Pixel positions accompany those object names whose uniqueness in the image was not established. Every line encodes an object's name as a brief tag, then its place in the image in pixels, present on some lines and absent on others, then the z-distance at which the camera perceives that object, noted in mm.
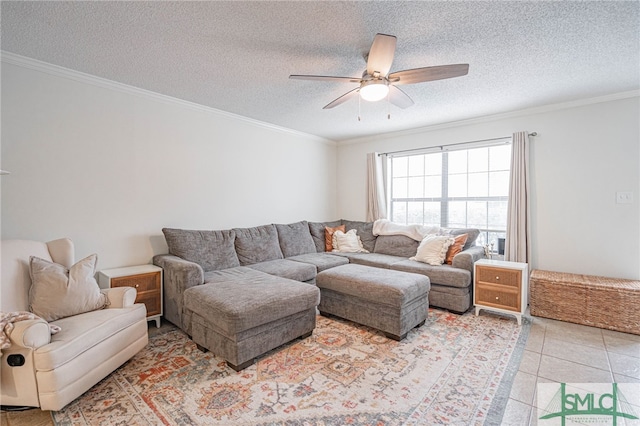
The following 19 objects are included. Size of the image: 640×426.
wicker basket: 2774
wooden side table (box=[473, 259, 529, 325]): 3025
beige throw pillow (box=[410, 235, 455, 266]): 3661
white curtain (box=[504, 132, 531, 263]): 3646
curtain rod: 3647
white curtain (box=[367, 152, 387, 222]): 5062
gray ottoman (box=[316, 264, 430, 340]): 2641
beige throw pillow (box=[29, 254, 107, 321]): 2018
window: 4070
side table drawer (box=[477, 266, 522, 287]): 3053
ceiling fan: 1886
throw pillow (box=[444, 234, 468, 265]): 3648
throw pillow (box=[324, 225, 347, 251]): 4766
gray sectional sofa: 2225
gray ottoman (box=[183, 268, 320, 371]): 2145
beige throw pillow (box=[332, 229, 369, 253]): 4602
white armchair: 1624
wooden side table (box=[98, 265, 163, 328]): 2658
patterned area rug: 1706
